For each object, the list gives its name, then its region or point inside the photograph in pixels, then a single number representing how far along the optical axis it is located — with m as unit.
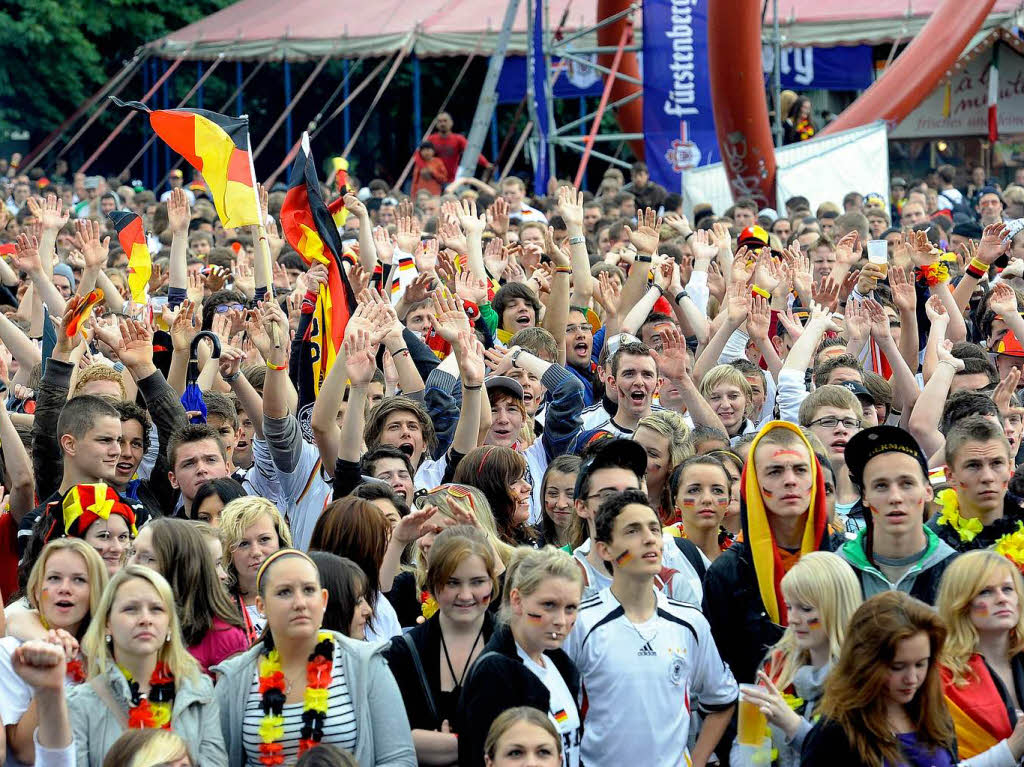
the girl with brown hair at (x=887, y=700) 8.84
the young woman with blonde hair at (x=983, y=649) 9.62
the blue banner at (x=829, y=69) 47.41
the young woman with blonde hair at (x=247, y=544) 11.41
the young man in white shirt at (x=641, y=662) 10.07
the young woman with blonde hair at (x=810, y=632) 9.65
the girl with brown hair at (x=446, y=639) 10.30
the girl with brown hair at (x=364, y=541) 11.20
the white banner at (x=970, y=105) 45.06
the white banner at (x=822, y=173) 34.19
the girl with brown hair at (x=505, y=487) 12.74
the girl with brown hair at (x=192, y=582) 10.55
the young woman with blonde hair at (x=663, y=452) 13.49
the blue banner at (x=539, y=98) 39.41
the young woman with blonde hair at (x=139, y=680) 9.36
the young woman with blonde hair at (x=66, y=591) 10.30
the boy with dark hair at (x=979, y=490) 11.47
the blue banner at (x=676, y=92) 36.02
